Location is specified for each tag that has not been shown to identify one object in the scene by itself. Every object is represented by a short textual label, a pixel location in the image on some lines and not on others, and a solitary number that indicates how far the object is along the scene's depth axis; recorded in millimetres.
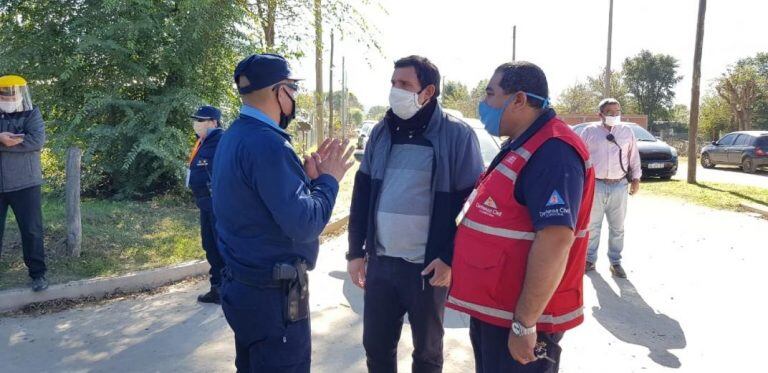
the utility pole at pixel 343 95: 32497
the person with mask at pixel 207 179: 4965
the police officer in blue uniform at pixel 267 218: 2154
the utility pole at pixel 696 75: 14977
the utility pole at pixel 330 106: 25367
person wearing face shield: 4926
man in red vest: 2027
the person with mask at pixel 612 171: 6035
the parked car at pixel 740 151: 19172
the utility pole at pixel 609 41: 23206
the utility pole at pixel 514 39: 34531
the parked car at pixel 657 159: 15703
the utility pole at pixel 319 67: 10656
